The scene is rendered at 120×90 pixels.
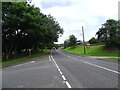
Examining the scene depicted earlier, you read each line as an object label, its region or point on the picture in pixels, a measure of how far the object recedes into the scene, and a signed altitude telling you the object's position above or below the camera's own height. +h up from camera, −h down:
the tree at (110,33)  28.59 +3.00
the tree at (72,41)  44.80 +1.04
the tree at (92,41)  45.72 +0.97
